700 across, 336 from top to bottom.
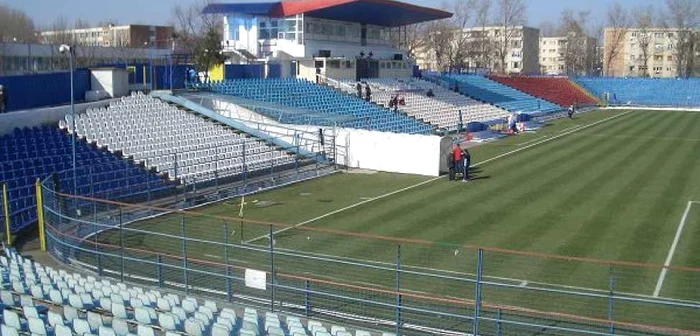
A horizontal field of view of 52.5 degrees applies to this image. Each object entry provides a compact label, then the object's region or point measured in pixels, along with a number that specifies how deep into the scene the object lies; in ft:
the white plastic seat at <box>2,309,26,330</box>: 32.37
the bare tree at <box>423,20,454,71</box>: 378.18
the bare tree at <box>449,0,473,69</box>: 373.81
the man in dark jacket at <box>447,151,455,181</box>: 92.26
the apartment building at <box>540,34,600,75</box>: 437.58
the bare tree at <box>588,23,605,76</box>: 443.24
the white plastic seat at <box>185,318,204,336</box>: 32.27
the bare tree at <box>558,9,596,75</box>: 439.22
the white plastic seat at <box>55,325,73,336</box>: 30.60
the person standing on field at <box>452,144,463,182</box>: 92.22
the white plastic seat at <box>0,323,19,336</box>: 30.50
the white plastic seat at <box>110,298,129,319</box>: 35.68
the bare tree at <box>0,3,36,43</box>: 333.13
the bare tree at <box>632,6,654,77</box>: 386.93
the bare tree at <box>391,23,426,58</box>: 352.36
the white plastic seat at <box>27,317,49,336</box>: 31.55
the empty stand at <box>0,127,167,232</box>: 67.21
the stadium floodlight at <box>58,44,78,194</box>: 60.84
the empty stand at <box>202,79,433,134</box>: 132.16
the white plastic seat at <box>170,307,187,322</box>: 34.50
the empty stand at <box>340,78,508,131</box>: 161.48
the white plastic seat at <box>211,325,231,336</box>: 31.35
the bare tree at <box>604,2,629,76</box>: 415.85
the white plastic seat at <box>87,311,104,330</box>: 32.92
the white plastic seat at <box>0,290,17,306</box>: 37.58
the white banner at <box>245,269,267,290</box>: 40.16
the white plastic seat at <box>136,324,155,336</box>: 30.22
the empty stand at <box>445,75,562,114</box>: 201.98
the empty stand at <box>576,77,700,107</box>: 253.85
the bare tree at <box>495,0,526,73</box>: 369.96
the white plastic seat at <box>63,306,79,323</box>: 34.31
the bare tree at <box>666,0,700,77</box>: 355.36
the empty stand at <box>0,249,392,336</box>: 31.99
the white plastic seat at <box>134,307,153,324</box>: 34.33
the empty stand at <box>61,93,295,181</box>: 87.04
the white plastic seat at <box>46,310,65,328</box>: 32.25
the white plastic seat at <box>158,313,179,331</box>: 33.24
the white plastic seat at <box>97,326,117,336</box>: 30.27
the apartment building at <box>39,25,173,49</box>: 366.98
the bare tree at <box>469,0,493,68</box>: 406.21
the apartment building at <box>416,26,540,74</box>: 414.21
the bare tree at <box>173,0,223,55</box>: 273.29
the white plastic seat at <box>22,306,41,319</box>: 32.78
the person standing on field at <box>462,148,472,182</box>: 91.62
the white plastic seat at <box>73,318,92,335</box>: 31.78
